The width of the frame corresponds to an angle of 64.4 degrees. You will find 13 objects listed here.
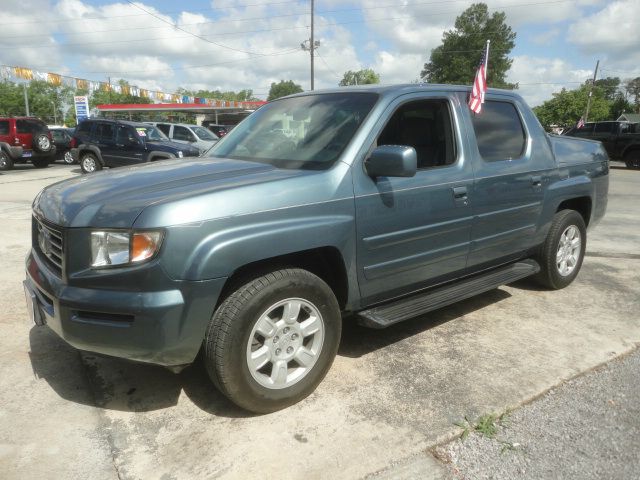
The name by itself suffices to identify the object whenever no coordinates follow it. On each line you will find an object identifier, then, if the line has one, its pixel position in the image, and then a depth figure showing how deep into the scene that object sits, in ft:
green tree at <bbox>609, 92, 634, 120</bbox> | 247.01
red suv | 57.62
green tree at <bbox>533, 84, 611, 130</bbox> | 205.46
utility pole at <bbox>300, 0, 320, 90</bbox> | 119.85
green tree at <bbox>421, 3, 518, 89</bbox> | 222.48
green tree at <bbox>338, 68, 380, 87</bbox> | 327.78
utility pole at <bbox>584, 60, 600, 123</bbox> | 188.48
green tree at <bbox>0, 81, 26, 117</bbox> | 259.80
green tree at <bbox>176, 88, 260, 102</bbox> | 425.94
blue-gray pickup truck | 7.71
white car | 53.83
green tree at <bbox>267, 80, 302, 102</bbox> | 430.04
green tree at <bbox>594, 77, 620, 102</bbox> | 320.91
